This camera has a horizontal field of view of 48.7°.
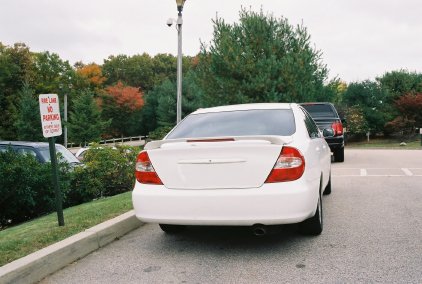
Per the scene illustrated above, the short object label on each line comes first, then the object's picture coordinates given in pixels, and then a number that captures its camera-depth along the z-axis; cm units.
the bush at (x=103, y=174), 952
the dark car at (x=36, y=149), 977
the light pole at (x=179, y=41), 1385
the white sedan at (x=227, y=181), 434
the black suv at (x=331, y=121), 1462
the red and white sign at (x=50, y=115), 539
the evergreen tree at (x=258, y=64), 2166
